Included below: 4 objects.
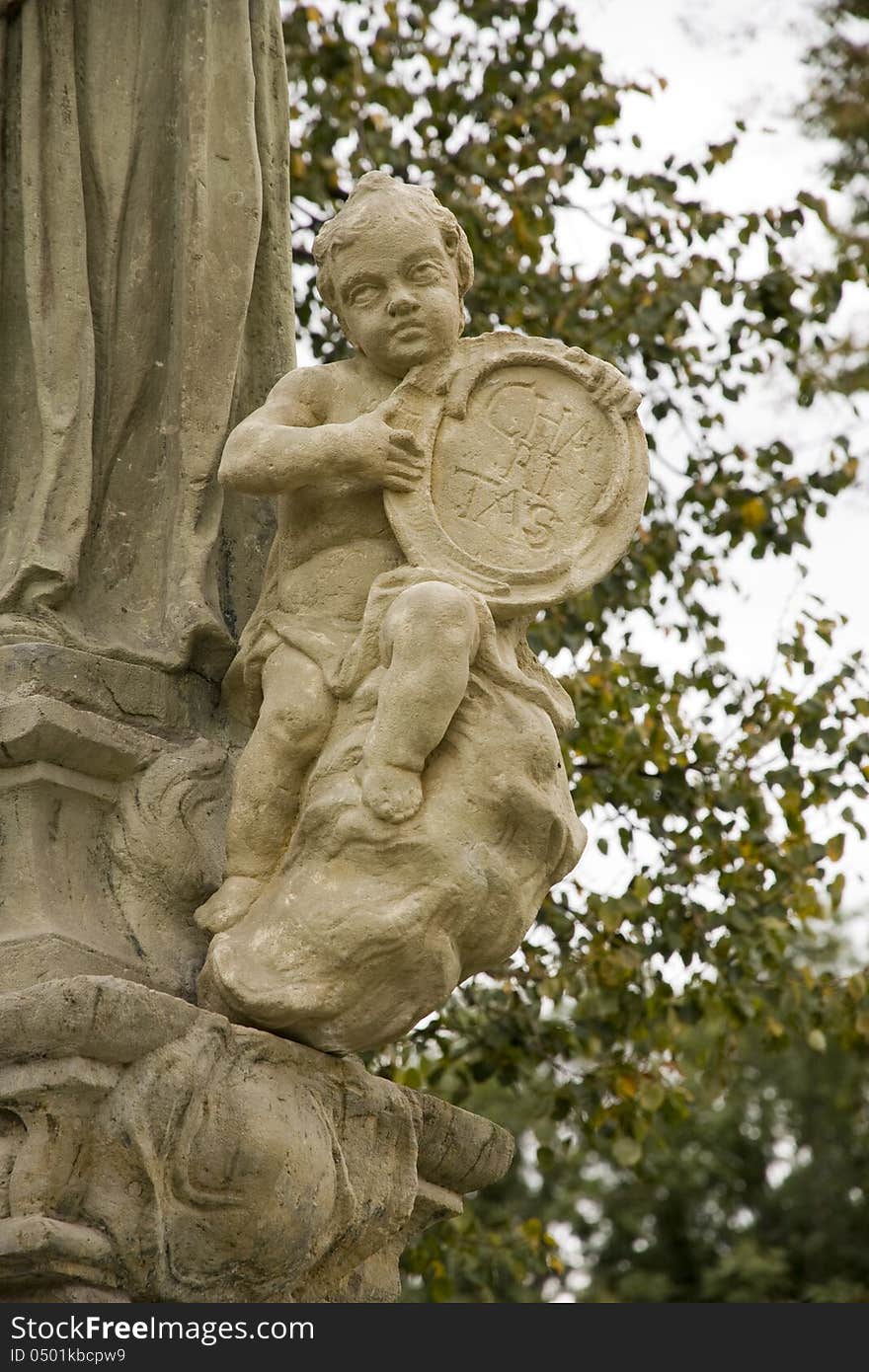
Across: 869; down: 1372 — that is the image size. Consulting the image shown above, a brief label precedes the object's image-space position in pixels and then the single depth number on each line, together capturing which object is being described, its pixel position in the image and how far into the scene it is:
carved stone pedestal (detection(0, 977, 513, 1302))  6.80
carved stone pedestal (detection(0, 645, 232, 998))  7.52
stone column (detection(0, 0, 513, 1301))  6.89
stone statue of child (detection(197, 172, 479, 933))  7.57
